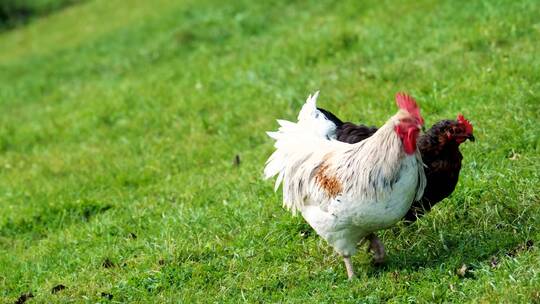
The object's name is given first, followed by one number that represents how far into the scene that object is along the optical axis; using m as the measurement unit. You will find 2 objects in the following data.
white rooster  11.13
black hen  12.32
